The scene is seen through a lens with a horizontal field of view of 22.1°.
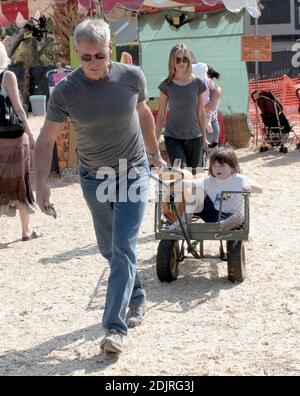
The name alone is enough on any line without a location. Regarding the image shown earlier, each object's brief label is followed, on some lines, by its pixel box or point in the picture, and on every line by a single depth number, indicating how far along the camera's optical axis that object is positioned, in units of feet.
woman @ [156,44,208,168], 21.07
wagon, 17.60
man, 12.96
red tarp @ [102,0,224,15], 36.68
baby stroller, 42.47
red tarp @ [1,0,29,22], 46.78
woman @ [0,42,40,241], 22.11
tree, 43.80
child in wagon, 18.15
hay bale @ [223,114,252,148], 45.39
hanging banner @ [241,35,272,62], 44.04
